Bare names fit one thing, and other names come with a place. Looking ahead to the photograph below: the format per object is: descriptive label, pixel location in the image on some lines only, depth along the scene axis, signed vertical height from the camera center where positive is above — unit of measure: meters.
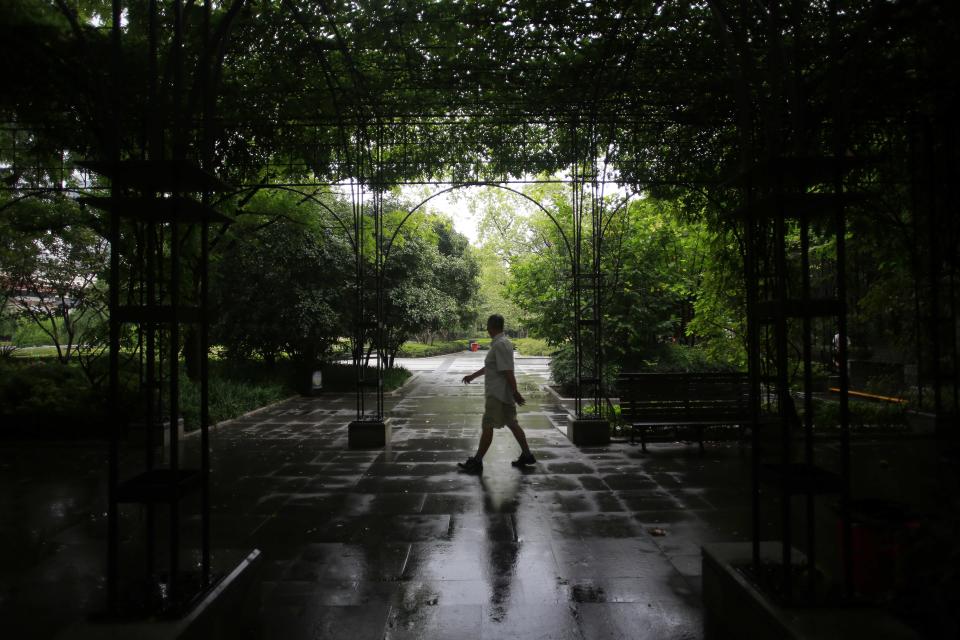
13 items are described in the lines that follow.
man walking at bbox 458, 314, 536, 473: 6.21 -0.77
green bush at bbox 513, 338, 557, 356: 29.61 -0.96
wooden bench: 7.25 -0.92
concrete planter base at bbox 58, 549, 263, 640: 2.31 -1.31
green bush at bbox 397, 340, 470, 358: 32.91 -1.15
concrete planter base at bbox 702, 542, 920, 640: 2.29 -1.28
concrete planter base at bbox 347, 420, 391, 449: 7.44 -1.39
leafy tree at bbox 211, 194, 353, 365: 13.54 +0.97
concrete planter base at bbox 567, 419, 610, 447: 7.53 -1.41
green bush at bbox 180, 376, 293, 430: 8.84 -1.21
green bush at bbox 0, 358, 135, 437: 7.70 -1.01
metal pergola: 2.73 +2.78
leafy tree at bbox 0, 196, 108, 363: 10.66 +1.40
